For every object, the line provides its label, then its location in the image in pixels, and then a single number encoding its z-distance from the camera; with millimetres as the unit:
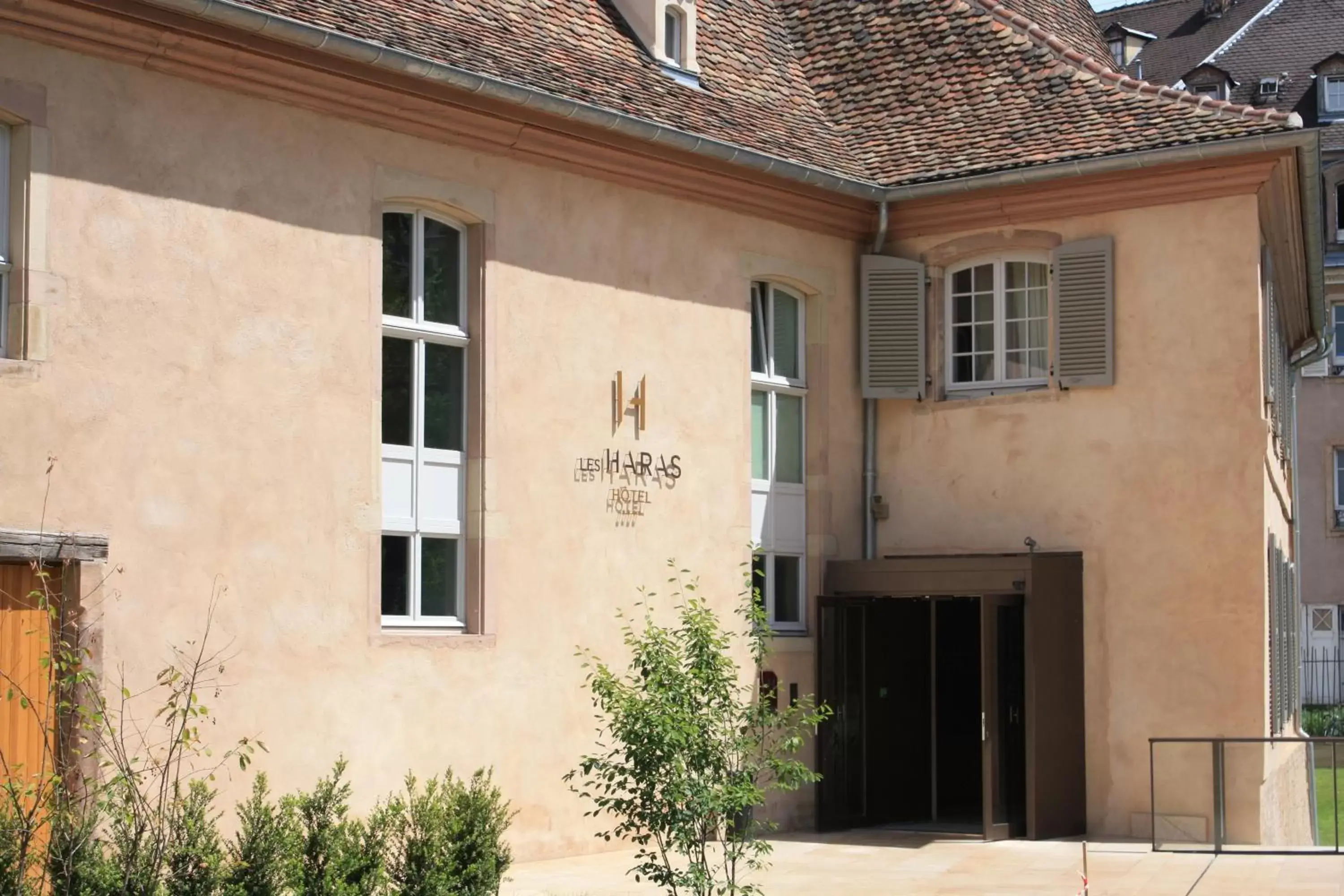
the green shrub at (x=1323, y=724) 38781
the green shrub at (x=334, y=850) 10398
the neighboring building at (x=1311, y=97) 43562
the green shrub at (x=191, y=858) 10008
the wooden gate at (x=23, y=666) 11859
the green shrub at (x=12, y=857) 9570
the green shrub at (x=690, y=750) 10484
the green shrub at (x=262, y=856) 10203
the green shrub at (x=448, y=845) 10789
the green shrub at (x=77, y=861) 9789
